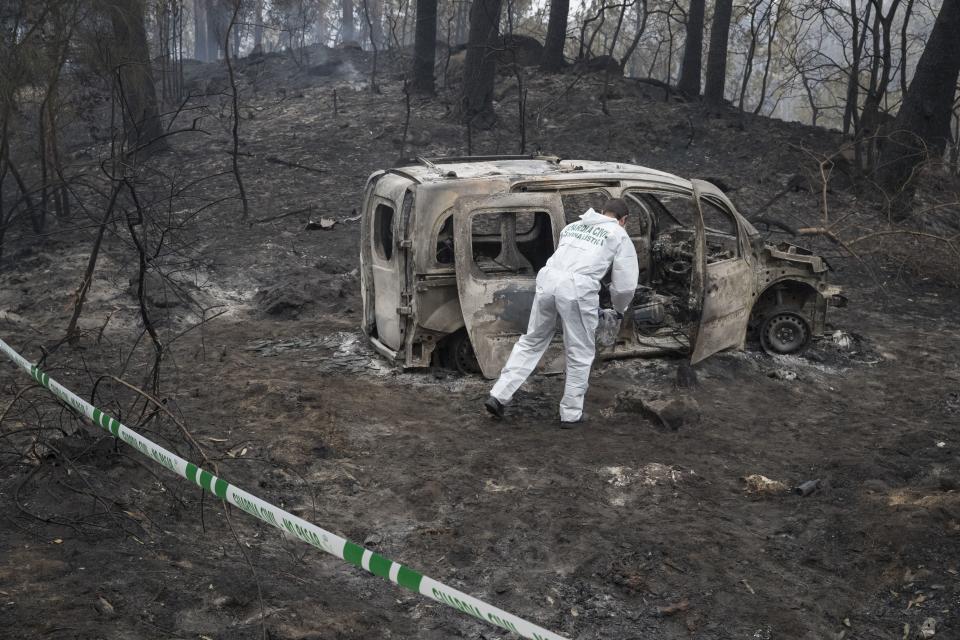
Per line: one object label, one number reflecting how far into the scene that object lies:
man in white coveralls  6.38
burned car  6.95
